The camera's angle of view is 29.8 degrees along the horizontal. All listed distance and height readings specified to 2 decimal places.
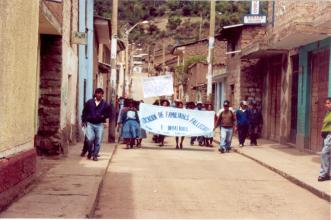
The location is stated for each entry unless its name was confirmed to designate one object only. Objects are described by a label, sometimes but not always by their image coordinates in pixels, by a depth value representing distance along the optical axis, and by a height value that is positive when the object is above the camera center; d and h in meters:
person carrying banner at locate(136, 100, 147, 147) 20.82 -1.36
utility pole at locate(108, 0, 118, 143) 22.16 +1.01
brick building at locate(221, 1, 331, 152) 18.61 +1.10
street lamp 45.79 +2.78
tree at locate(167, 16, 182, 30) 93.44 +11.30
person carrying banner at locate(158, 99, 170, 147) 21.94 -0.32
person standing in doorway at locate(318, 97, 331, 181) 12.00 -0.95
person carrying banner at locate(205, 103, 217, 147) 21.89 -1.33
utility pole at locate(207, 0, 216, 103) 27.86 +2.16
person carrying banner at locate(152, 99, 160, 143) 23.47 -1.61
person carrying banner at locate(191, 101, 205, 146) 22.00 -1.51
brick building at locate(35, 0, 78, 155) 14.85 +0.13
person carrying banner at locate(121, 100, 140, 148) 20.28 -0.95
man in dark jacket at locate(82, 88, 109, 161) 14.70 -0.56
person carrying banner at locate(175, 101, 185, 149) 21.08 -0.35
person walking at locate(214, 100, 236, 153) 20.16 -0.87
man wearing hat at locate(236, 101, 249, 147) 22.27 -0.90
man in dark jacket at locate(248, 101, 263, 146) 23.13 -0.92
